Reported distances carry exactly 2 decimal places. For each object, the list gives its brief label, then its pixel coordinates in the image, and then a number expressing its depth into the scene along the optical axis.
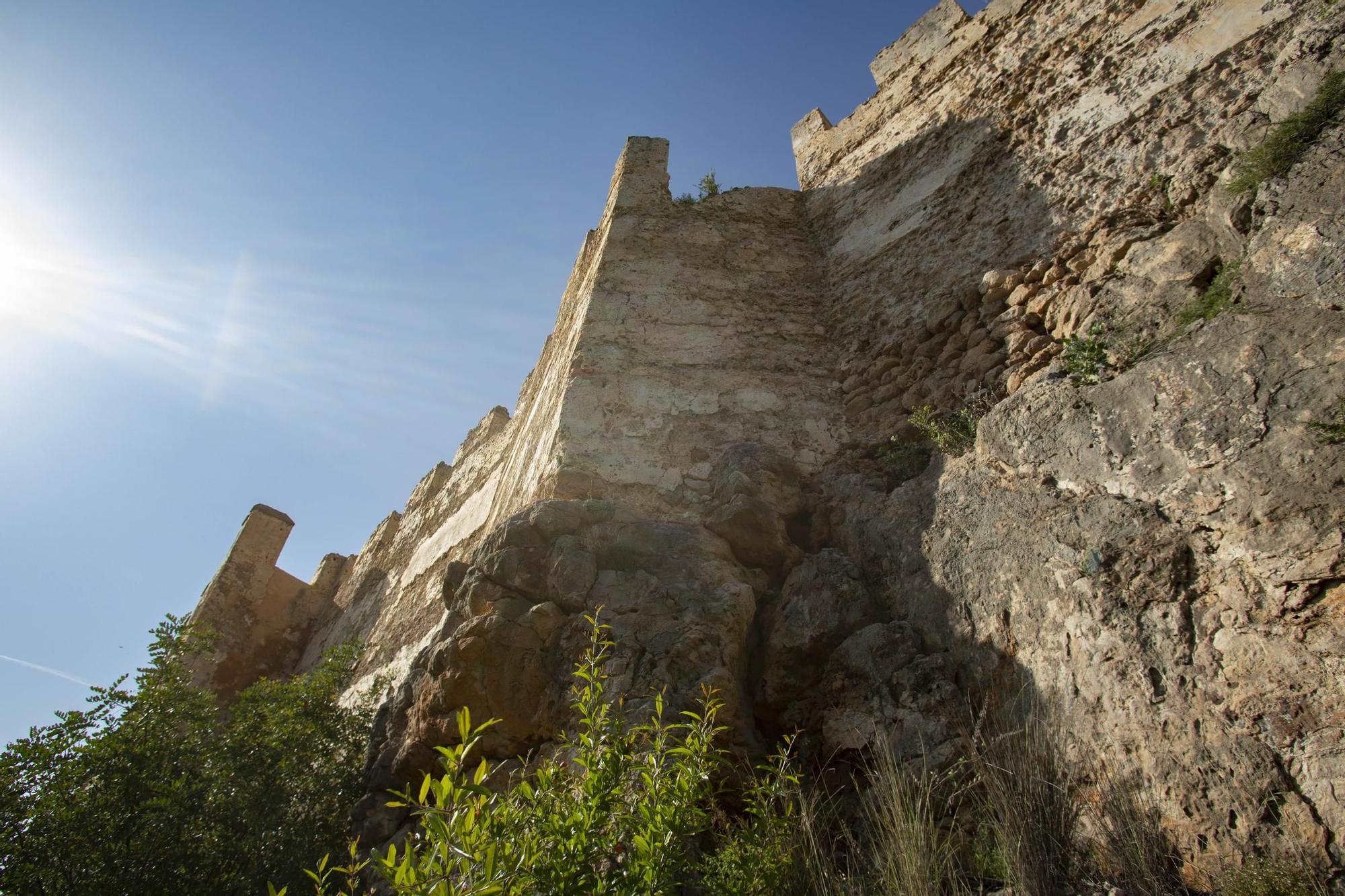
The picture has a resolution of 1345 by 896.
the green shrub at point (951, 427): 4.33
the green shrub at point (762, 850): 2.40
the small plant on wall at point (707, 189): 7.39
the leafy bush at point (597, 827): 1.77
